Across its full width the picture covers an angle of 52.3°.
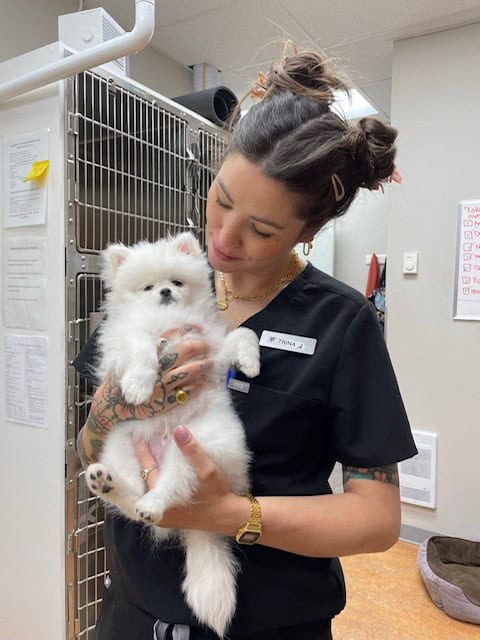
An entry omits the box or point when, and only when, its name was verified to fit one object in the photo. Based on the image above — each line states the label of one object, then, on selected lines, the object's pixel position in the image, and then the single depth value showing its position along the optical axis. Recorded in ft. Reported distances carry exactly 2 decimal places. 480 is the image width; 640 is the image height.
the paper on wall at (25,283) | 5.05
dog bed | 7.20
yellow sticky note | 4.91
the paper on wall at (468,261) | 8.67
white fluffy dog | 2.67
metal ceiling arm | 4.15
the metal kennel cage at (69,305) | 4.90
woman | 2.60
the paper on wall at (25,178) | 4.96
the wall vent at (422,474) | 9.12
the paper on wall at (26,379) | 5.14
